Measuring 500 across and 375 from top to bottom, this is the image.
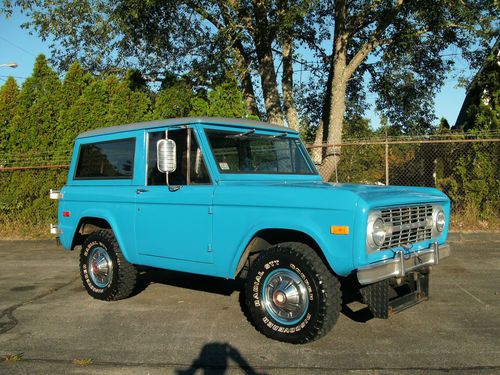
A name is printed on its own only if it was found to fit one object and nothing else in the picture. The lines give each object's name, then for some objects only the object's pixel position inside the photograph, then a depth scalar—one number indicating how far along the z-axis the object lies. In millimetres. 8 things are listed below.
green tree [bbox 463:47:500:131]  11117
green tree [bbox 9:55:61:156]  12570
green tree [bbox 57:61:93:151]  12539
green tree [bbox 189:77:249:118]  11836
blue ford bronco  4129
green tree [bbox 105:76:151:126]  12586
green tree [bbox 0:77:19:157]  12734
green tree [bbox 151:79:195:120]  12219
